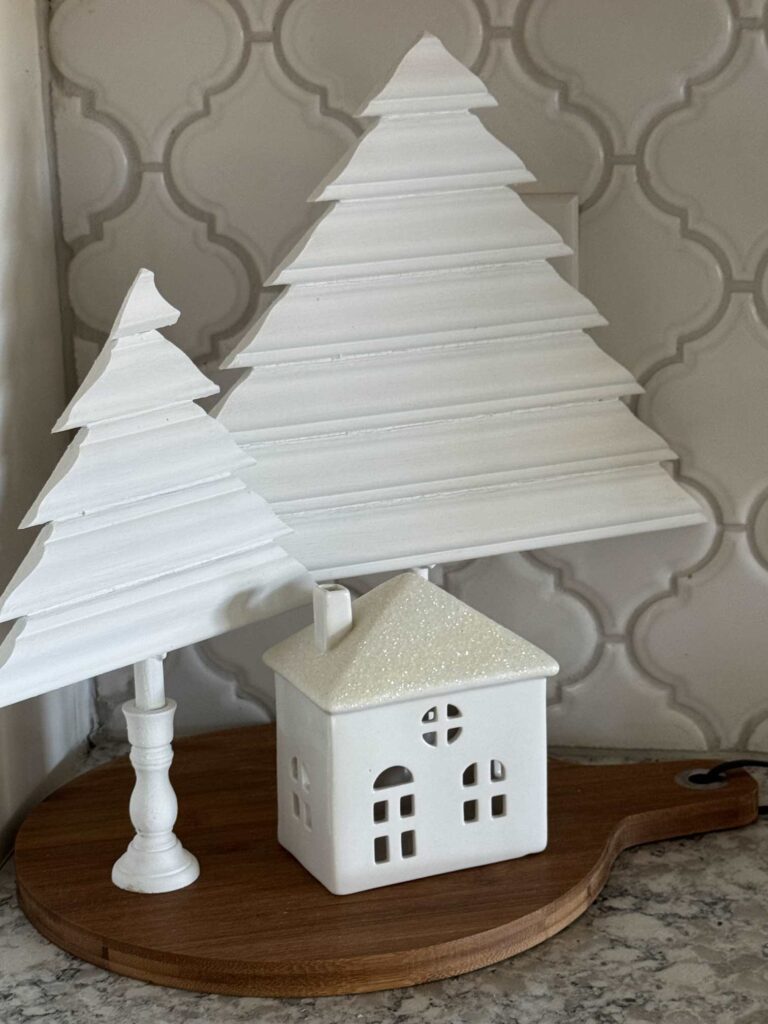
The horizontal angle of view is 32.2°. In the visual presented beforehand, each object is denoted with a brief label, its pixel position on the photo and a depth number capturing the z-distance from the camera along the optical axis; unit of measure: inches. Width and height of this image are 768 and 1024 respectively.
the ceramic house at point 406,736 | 27.4
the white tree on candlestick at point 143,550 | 25.8
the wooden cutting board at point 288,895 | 26.0
